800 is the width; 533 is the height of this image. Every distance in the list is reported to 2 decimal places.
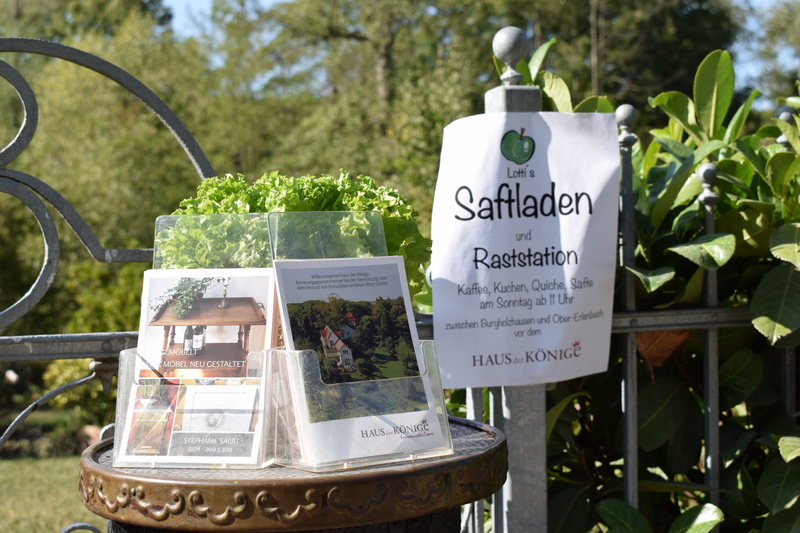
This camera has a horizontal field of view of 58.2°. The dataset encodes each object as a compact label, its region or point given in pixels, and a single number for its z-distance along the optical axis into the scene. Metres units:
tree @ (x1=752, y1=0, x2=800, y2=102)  19.64
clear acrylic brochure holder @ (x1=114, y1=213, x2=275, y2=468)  1.12
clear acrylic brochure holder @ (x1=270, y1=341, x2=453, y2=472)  1.11
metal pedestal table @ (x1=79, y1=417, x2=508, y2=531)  1.03
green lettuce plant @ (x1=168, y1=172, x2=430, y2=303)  1.28
